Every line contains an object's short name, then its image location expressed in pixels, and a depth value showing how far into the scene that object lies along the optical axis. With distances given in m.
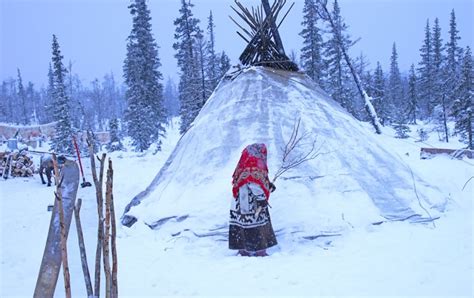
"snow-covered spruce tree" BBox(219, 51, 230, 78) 25.69
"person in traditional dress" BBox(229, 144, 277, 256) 4.57
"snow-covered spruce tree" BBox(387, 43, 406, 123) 47.47
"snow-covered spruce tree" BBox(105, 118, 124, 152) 27.57
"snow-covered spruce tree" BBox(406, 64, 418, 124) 40.45
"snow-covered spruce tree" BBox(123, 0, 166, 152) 24.69
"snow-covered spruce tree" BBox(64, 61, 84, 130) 35.22
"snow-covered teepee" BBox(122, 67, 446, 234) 5.33
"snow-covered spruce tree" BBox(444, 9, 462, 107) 38.91
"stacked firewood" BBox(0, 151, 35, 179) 12.38
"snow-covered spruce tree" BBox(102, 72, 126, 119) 75.36
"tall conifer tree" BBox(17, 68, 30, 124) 52.25
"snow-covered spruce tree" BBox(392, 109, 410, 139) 29.38
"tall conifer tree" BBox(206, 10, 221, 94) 27.06
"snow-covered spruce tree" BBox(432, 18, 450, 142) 31.42
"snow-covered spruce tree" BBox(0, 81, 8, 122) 50.75
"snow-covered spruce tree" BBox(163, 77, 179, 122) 77.77
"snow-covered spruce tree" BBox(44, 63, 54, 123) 43.20
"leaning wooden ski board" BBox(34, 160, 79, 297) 3.45
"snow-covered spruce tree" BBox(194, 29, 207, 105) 23.46
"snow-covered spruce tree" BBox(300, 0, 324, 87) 25.55
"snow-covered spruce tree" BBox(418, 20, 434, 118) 39.31
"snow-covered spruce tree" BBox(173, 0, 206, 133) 23.66
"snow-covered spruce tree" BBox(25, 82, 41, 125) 66.54
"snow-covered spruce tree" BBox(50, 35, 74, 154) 24.28
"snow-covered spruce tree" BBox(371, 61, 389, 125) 33.57
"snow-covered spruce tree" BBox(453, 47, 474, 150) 21.83
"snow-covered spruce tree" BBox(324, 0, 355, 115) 26.85
